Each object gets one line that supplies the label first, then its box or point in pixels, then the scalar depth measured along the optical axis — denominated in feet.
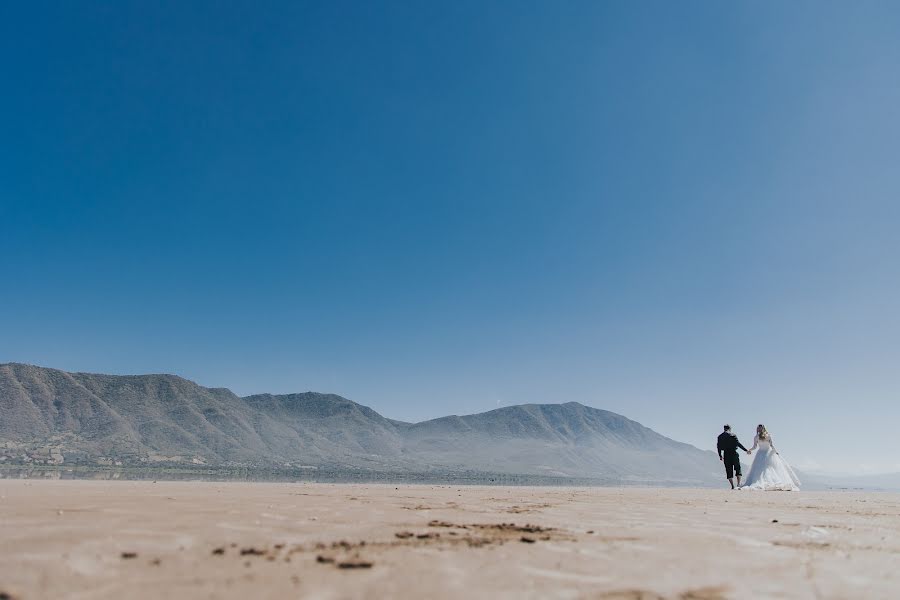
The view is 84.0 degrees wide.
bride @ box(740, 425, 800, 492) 54.44
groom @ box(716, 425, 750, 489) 61.52
